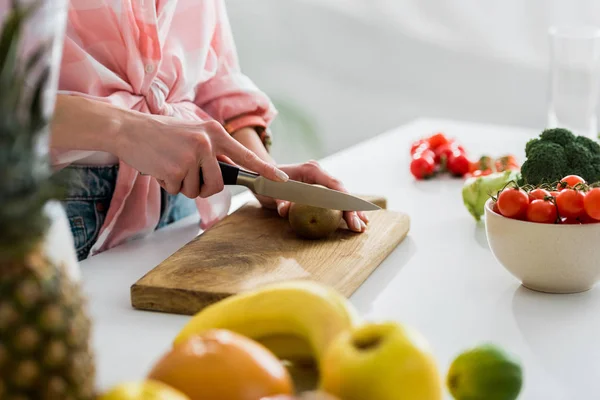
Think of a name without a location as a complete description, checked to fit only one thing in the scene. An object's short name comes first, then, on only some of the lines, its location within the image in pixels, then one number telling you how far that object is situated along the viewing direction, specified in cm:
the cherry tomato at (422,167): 187
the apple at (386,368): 103
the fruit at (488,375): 112
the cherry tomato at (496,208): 141
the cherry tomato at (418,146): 194
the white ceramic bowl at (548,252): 136
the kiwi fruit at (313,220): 152
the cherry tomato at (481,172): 178
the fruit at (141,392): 99
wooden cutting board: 136
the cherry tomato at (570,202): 136
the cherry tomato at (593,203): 135
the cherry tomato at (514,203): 138
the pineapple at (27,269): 92
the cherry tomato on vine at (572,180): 144
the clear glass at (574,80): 199
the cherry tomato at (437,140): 197
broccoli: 154
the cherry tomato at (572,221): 137
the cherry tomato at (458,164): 189
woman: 147
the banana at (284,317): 110
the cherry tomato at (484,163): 184
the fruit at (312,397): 99
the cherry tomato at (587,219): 136
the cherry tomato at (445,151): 191
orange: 102
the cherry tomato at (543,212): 136
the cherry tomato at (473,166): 186
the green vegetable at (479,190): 164
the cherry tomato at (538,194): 138
